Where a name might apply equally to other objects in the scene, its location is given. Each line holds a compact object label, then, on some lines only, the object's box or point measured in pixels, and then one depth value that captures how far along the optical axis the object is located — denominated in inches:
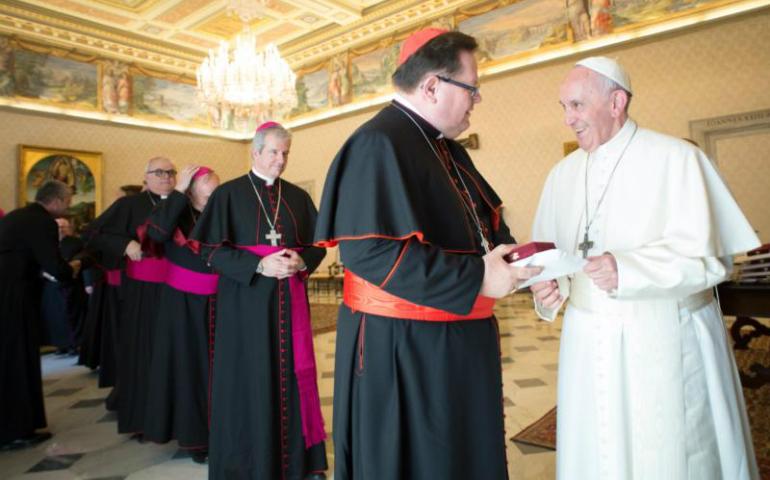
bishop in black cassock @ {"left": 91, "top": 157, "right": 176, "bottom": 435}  151.3
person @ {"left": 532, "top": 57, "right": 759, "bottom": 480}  70.5
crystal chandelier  395.5
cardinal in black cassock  60.8
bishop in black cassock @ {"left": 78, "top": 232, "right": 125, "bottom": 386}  196.5
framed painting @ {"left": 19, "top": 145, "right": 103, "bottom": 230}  439.5
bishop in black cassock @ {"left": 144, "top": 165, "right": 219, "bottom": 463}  134.4
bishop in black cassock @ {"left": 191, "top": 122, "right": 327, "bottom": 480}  112.1
